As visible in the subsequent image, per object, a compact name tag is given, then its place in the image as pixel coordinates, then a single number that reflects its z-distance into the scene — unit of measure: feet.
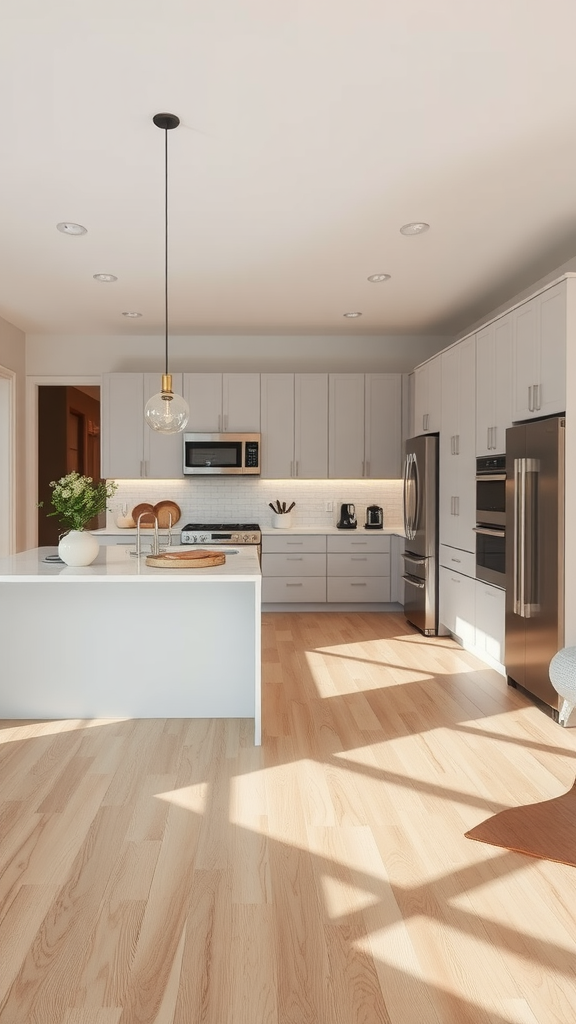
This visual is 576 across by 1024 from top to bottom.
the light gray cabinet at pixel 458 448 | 15.49
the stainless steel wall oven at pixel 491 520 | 13.58
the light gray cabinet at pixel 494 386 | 13.41
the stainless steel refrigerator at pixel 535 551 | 11.21
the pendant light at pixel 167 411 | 10.55
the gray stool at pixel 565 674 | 8.25
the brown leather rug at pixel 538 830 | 7.22
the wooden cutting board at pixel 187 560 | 10.38
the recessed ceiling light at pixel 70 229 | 12.80
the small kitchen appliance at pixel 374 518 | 21.83
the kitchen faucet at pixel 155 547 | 11.63
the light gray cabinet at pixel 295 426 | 21.16
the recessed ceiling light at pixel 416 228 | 12.60
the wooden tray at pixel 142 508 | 21.48
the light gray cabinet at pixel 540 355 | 11.21
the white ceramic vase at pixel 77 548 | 10.69
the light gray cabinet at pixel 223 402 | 21.02
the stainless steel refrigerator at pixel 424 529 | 17.81
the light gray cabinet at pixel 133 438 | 20.86
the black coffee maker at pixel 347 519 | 21.65
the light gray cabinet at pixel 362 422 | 21.25
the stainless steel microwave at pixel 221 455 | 20.88
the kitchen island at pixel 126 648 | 11.25
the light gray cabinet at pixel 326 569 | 20.66
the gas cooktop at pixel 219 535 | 20.18
